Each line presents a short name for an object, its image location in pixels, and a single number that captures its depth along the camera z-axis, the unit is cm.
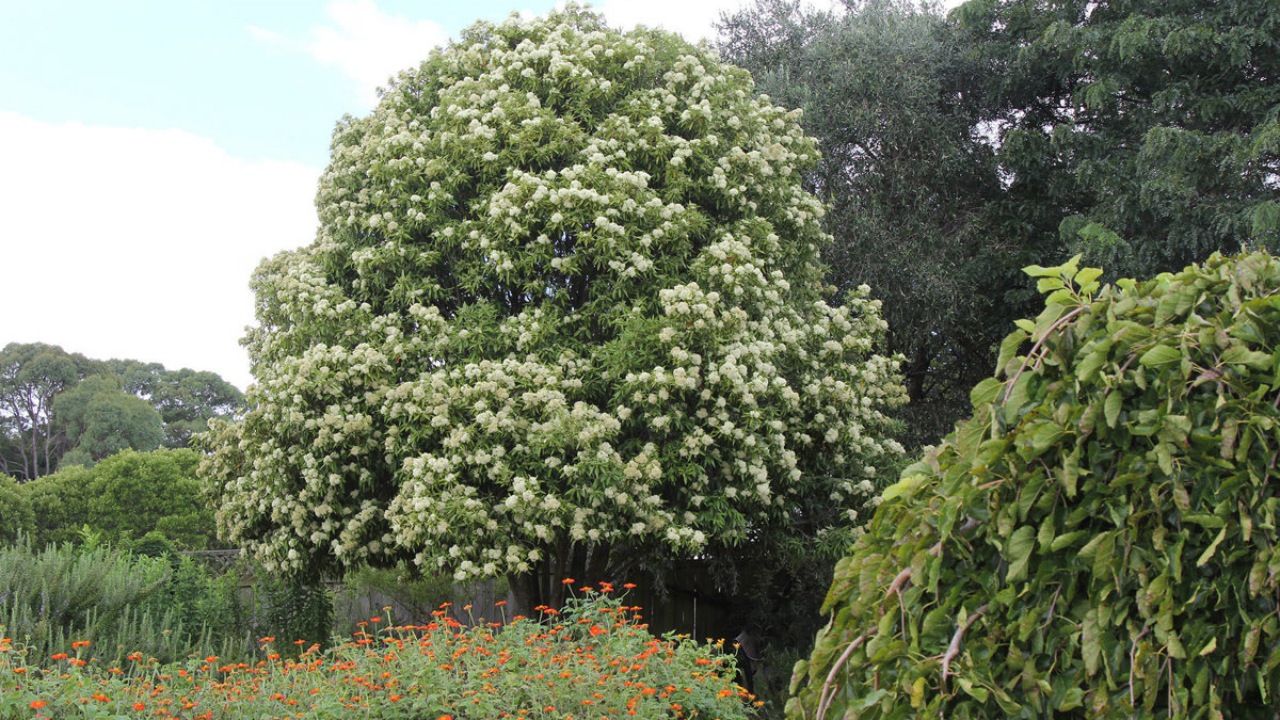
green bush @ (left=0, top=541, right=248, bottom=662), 808
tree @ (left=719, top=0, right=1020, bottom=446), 1395
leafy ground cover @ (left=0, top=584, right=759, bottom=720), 470
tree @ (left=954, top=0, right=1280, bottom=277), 1278
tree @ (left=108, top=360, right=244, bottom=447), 4119
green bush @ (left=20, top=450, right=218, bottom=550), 2303
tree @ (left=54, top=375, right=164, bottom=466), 3653
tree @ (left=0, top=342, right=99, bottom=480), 3881
